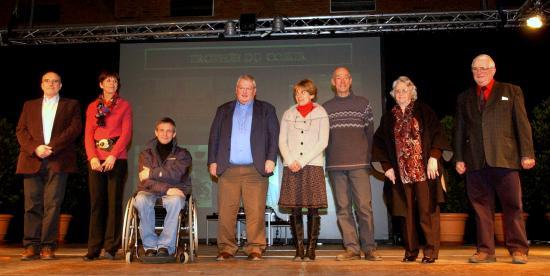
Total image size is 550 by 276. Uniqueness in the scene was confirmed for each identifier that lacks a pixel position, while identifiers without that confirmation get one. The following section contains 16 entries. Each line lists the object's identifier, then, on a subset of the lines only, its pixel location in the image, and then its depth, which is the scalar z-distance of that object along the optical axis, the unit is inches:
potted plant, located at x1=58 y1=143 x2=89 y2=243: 271.4
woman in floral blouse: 142.3
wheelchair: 143.8
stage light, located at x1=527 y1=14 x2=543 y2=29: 230.1
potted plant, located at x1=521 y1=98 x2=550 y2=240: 246.2
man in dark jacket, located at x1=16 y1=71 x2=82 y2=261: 154.3
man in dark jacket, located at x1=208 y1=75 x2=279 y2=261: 156.3
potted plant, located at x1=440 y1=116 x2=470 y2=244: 249.1
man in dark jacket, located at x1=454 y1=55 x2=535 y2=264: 142.2
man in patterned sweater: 153.6
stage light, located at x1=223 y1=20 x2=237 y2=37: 250.8
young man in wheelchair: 145.1
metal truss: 243.8
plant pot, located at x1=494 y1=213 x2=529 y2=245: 241.1
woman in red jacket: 153.6
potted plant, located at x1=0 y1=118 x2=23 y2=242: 255.1
